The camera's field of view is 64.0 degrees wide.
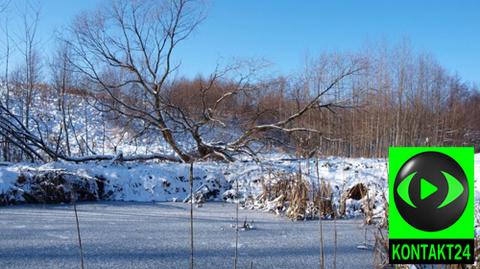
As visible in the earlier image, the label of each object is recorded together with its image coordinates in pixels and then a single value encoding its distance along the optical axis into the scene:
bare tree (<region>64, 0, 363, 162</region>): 9.47
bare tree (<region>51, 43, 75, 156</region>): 9.96
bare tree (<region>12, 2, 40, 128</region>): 11.23
